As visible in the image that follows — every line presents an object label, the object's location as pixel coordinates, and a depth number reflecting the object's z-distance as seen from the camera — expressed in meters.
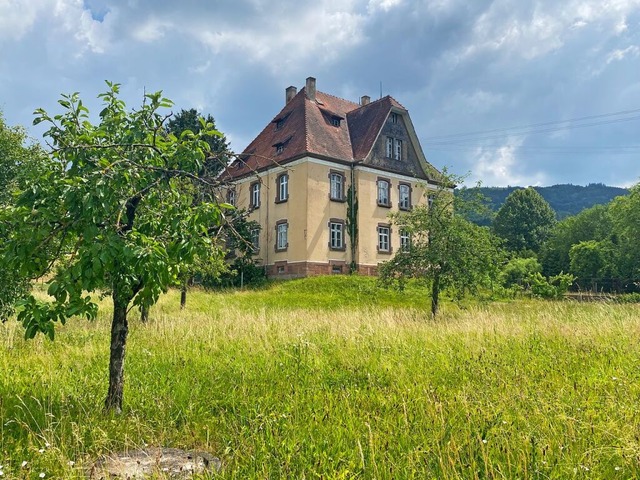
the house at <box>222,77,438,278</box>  31.39
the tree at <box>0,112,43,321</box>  4.85
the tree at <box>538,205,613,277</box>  58.47
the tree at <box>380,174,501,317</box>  16.16
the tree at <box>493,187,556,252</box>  66.31
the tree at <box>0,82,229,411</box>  4.22
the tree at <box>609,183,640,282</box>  42.58
